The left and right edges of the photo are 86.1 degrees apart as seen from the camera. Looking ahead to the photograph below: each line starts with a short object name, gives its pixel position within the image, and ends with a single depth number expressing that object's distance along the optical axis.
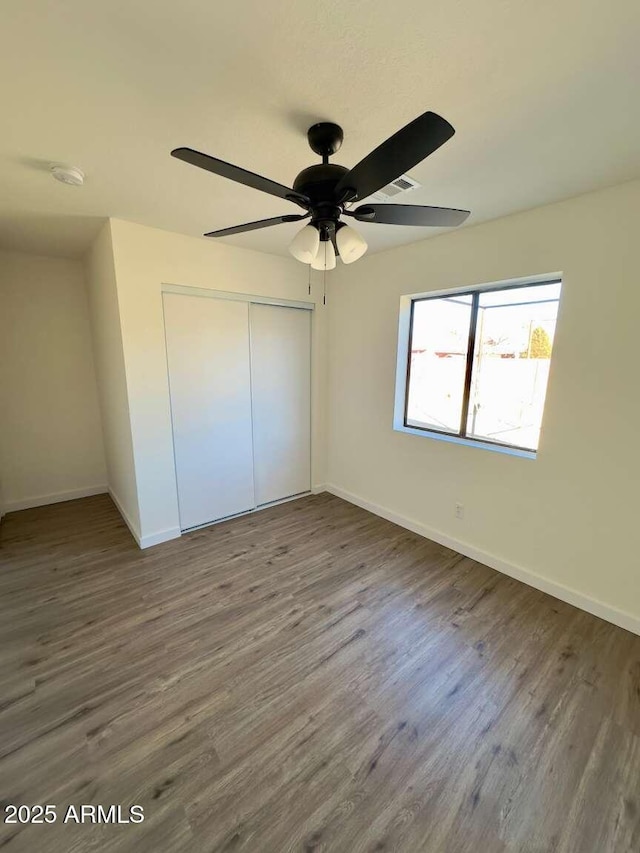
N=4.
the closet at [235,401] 2.94
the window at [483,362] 2.55
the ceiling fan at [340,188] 0.97
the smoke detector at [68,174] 1.75
